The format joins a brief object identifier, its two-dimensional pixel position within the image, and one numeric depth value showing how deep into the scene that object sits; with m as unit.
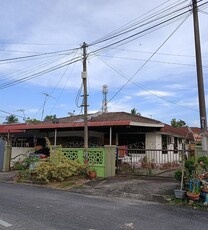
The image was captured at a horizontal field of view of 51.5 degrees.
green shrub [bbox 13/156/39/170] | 10.93
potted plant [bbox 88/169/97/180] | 10.04
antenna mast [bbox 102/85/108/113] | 24.55
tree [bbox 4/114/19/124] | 47.61
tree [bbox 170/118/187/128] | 39.65
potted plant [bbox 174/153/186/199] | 6.49
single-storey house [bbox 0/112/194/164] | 13.84
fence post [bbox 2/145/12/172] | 13.52
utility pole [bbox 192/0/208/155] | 7.77
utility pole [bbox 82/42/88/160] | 10.83
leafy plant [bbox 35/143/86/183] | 9.71
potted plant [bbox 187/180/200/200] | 6.21
